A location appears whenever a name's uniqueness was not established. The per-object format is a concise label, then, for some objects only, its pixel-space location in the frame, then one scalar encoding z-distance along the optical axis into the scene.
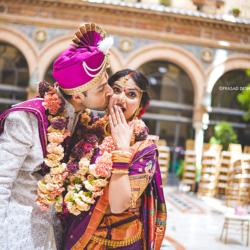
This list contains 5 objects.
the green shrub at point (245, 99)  7.71
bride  1.43
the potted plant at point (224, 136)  8.98
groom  1.34
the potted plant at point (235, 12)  10.93
